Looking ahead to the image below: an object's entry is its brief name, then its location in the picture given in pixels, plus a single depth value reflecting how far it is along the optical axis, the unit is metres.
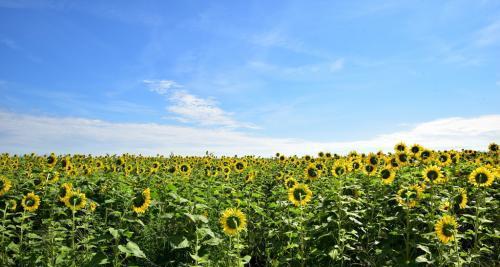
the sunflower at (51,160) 10.74
